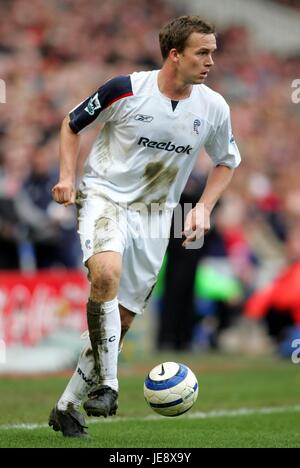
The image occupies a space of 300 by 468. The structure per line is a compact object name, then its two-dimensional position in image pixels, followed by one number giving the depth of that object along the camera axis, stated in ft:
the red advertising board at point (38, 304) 81.56
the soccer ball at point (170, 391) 42.86
